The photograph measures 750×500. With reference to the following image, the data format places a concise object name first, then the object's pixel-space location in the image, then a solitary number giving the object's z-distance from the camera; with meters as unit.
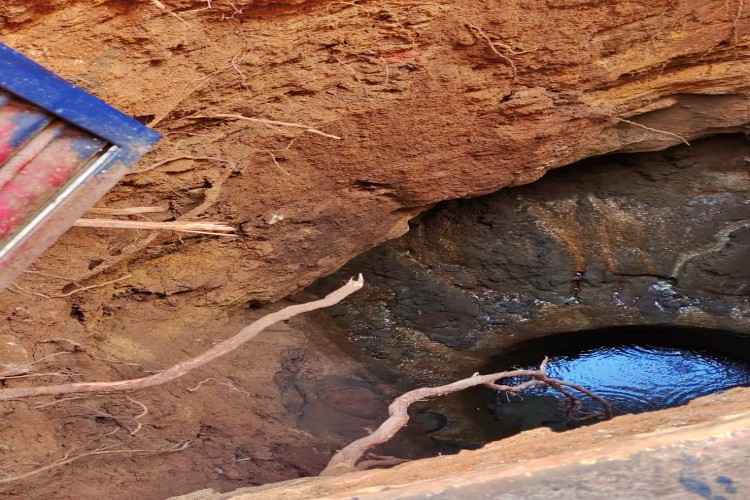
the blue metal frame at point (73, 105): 1.55
